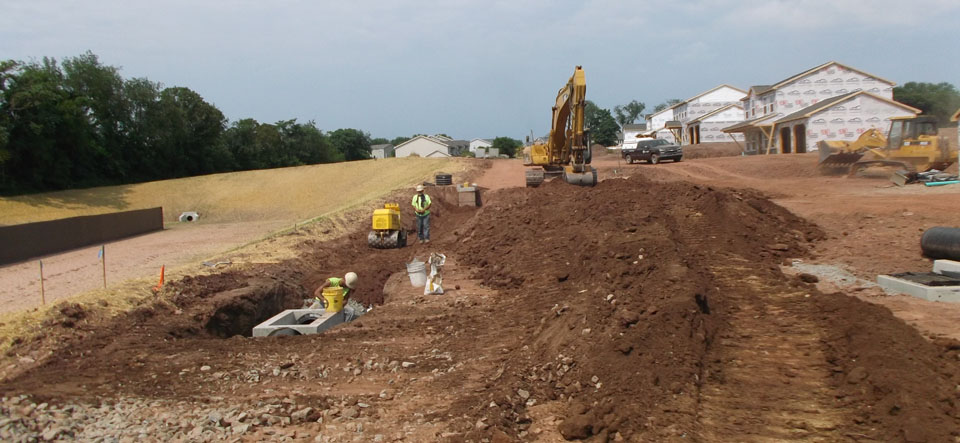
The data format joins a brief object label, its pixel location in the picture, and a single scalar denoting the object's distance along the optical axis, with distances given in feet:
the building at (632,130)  241.72
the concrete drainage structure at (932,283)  25.31
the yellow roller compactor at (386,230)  55.01
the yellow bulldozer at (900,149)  74.90
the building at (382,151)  422.41
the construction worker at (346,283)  37.24
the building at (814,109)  117.19
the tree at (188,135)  164.45
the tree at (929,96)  212.02
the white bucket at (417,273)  38.65
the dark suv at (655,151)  112.47
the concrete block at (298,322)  32.45
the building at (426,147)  363.58
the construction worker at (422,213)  53.52
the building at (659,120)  218.46
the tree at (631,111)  449.89
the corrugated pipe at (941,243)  31.19
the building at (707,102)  198.80
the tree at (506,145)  326.24
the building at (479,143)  457.68
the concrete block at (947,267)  27.61
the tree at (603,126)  300.20
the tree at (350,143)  317.22
